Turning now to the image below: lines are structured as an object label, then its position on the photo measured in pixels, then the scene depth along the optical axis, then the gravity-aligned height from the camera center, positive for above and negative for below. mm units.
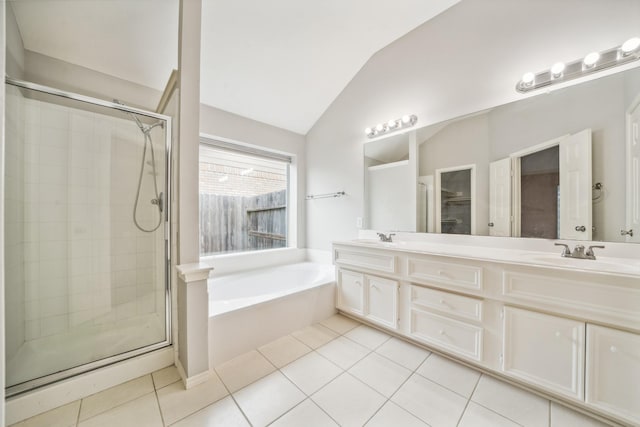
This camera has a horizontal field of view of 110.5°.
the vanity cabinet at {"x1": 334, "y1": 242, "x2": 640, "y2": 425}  1053 -636
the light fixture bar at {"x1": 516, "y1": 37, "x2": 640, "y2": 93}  1284 +932
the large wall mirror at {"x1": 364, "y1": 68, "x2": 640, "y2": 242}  1306 +322
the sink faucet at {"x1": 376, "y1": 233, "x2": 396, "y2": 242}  2279 -257
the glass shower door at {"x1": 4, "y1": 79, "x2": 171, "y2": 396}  1327 -156
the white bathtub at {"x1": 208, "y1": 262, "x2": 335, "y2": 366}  1561 -819
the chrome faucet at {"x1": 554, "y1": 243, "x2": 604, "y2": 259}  1338 -248
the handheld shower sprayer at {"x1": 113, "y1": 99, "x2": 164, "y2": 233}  1719 +308
